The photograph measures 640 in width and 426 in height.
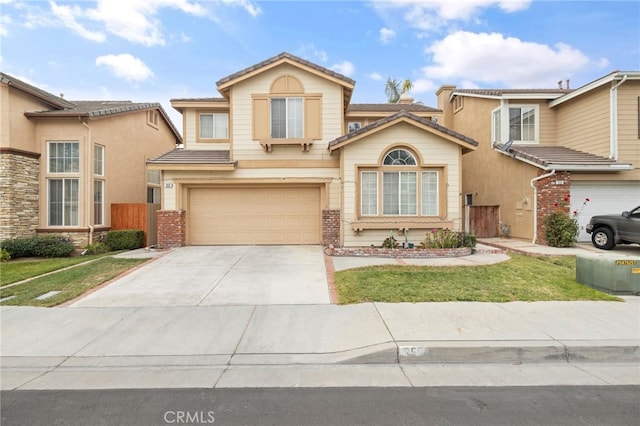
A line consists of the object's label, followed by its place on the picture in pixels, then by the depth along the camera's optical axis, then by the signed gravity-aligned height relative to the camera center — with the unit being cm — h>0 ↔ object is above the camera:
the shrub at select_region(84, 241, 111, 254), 1357 -128
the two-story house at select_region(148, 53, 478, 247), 1268 +151
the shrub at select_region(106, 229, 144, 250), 1416 -99
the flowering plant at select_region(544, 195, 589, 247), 1257 -48
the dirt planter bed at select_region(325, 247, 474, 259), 1130 -122
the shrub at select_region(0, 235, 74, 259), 1258 -114
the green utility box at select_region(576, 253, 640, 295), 744 -125
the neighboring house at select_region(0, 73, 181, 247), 1273 +193
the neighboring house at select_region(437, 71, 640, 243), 1346 +254
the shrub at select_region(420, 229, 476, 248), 1178 -87
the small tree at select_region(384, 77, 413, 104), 3353 +1171
